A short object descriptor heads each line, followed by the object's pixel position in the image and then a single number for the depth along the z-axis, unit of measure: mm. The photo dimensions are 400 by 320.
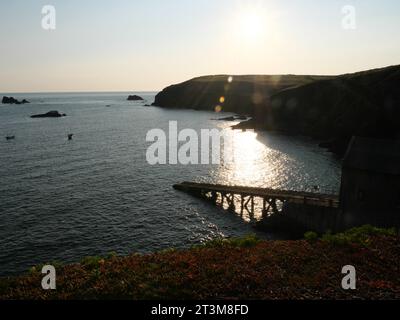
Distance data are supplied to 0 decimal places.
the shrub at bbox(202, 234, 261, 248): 23136
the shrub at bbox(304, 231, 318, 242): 23581
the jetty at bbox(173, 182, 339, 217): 46162
